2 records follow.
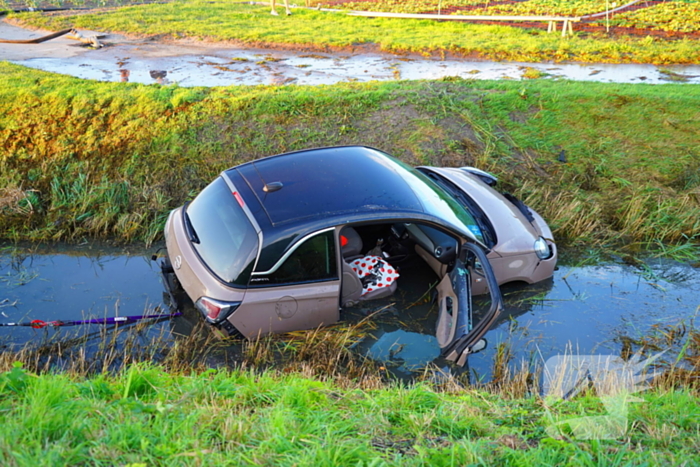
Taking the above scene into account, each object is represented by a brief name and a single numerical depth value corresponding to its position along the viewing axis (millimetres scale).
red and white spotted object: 5316
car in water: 4504
